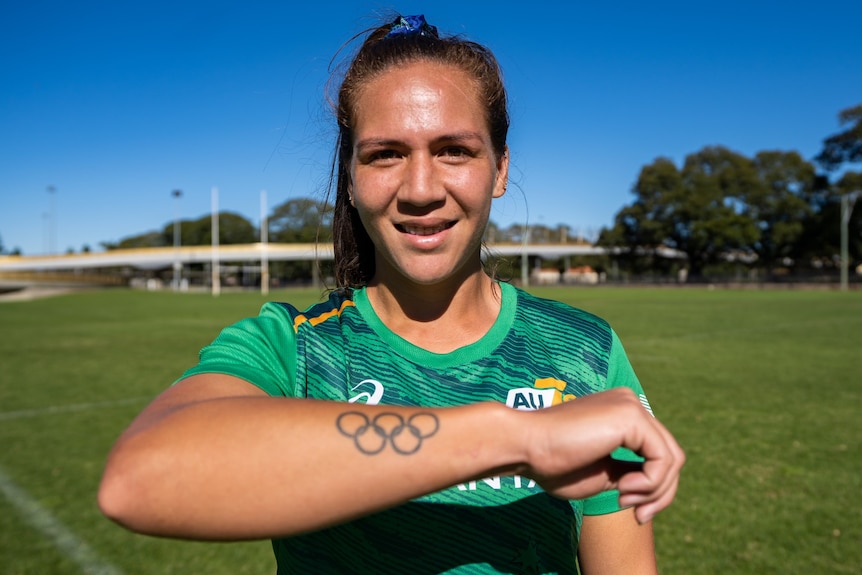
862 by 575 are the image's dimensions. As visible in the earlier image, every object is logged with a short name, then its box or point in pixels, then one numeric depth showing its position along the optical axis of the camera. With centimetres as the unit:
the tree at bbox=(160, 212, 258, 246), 11612
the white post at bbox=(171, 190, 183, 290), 7144
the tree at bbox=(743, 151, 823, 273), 6012
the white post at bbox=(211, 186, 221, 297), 5720
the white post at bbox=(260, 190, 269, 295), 5989
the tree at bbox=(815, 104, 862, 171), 5556
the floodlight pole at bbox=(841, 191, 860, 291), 4809
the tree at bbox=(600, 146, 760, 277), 6322
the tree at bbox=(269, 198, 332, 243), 7166
